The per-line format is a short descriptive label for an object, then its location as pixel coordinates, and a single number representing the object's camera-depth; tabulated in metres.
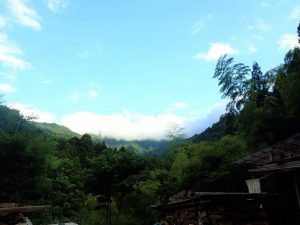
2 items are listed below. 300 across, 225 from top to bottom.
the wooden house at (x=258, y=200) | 5.70
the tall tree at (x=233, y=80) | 16.90
